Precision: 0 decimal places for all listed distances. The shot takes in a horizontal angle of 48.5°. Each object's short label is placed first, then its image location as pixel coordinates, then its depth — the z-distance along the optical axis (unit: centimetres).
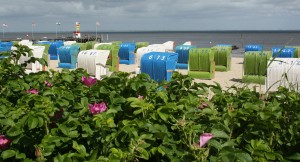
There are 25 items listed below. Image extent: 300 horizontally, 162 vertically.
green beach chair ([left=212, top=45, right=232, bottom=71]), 2055
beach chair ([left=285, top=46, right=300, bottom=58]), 2059
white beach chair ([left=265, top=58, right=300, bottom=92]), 1183
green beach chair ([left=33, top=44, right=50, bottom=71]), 2183
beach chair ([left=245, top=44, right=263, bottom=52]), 2739
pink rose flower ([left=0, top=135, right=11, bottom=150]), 210
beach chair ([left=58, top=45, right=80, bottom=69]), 2134
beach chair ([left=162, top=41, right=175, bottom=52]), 2778
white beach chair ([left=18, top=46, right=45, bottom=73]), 1694
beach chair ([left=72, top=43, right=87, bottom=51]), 2450
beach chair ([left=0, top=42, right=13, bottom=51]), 3116
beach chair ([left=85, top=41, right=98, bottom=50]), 2632
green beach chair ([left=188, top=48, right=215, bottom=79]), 1745
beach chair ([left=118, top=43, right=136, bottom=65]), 2600
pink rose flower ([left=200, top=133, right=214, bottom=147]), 177
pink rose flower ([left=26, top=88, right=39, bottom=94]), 289
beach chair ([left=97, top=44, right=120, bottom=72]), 2075
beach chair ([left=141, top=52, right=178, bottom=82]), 1384
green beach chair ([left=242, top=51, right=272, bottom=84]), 1538
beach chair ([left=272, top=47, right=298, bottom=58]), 1994
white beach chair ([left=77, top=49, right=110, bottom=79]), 1524
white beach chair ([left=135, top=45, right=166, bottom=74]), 2014
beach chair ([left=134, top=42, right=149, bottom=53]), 2964
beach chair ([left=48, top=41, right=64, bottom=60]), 2986
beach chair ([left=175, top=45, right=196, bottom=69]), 2090
